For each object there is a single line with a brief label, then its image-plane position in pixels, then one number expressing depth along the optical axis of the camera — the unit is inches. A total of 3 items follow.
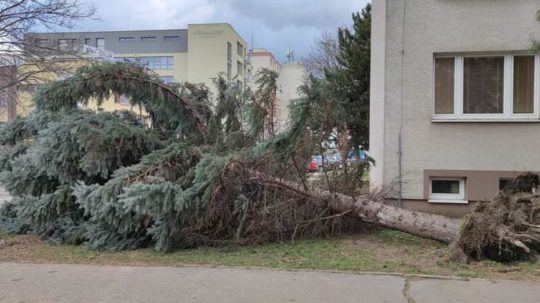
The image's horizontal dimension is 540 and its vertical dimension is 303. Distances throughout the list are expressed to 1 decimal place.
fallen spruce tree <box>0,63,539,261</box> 299.6
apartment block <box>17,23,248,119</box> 3521.2
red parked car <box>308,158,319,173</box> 349.4
